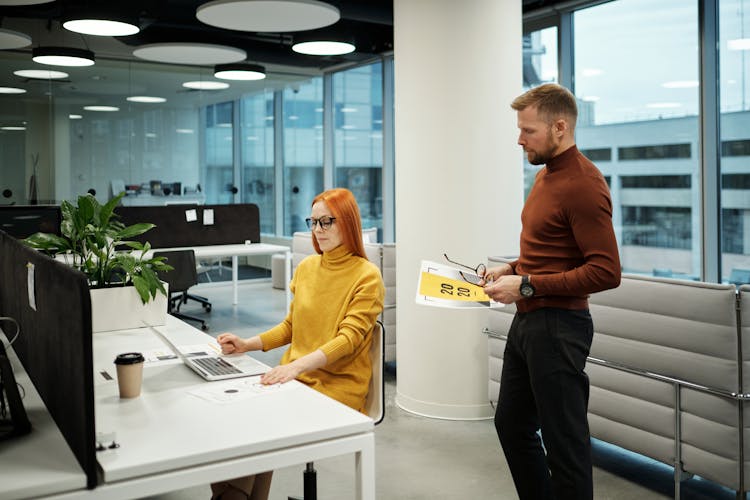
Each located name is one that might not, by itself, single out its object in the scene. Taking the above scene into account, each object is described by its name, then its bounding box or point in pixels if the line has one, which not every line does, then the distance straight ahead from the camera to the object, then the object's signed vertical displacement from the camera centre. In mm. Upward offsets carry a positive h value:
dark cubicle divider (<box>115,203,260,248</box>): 6988 +87
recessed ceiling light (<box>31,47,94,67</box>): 7652 +1888
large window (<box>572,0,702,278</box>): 5293 +838
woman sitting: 2418 -267
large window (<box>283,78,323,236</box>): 10492 +1327
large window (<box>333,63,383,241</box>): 9273 +1264
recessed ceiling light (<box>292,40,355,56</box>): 7273 +1876
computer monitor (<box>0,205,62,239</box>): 6090 +117
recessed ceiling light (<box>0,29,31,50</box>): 7098 +1959
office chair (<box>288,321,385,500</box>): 2471 -509
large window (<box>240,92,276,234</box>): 10242 +1167
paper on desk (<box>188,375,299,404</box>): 1944 -437
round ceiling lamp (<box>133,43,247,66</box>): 7588 +1946
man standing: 2123 -146
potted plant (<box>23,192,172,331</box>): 2904 -64
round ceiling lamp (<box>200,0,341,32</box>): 5754 +1821
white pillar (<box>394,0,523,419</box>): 4035 +385
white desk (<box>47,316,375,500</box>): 1501 -461
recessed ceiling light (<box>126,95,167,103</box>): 9227 +1718
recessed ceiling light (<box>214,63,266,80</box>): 8750 +1942
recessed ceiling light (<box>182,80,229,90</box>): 9703 +1970
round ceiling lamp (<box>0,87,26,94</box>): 8430 +1670
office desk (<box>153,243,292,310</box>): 6836 -176
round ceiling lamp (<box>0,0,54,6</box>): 5895 +1898
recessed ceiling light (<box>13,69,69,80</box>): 8523 +1885
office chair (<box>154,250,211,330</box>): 6168 -330
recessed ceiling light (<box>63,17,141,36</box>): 6172 +1808
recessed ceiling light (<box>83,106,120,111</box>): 8953 +1550
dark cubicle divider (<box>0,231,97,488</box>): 1437 -259
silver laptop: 2170 -414
